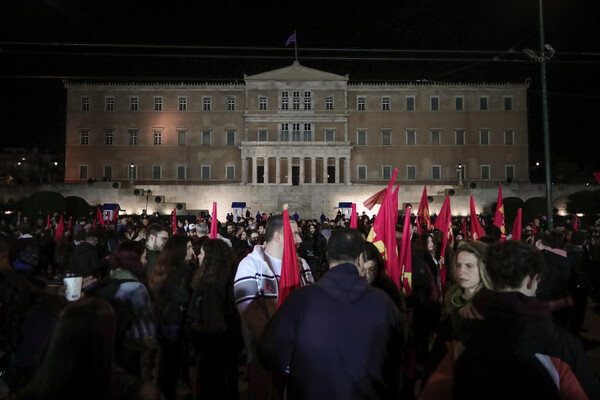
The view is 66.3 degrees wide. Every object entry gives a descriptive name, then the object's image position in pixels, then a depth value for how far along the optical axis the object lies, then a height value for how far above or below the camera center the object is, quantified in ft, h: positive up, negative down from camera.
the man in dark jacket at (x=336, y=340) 7.33 -2.01
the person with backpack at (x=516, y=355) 6.39 -2.00
